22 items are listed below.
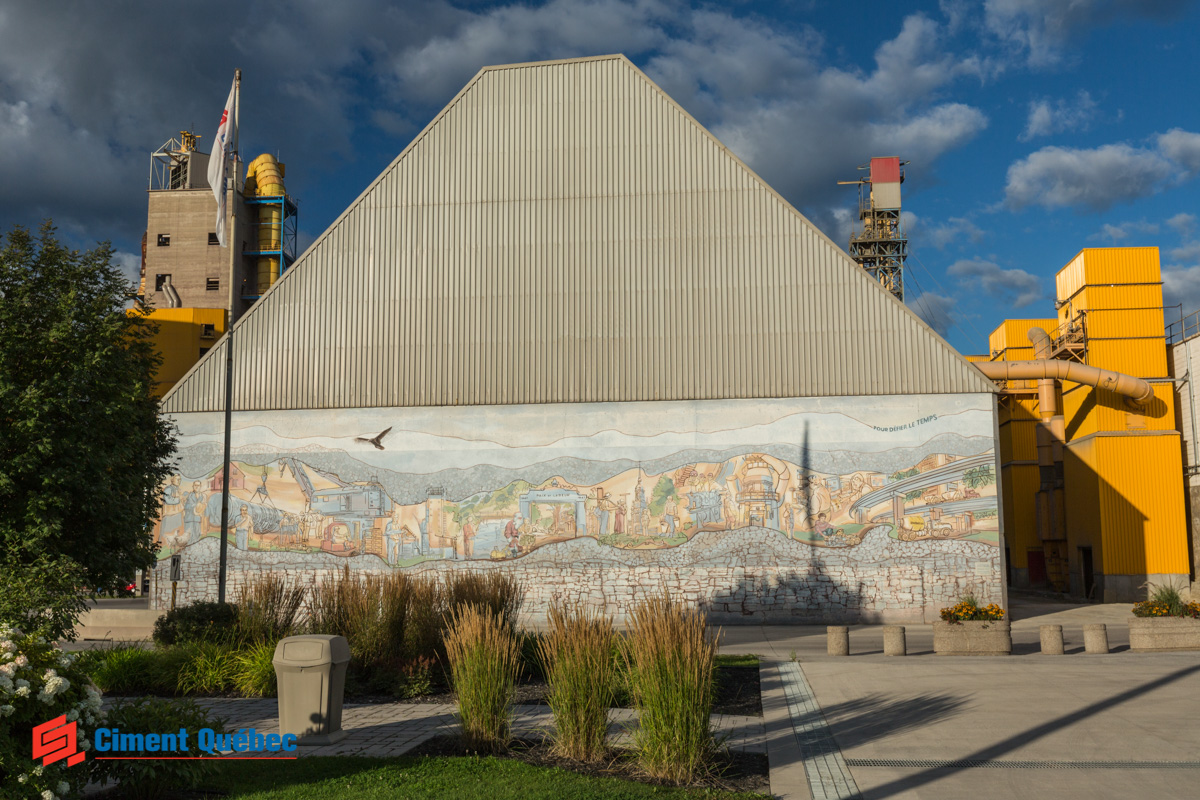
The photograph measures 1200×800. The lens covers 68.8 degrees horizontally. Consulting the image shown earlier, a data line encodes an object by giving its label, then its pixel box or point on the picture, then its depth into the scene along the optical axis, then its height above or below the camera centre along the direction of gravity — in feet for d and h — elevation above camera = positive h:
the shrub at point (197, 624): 48.01 -6.21
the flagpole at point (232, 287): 59.06 +15.05
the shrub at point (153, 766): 23.17 -6.67
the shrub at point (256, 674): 42.22 -7.78
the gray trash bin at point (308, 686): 31.01 -6.11
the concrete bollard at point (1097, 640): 56.03 -8.43
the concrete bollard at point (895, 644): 55.62 -8.52
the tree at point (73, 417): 41.57 +4.86
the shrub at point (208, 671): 42.70 -7.73
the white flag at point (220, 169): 62.80 +24.52
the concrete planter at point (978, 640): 56.39 -8.44
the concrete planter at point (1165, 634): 56.65 -8.19
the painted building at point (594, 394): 75.97 +10.58
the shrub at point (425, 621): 45.24 -5.68
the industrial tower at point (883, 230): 167.94 +53.66
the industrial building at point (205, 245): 186.60 +57.06
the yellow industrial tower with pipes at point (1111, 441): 95.04 +7.51
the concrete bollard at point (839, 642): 56.49 -8.50
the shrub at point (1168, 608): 57.88 -6.67
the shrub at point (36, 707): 20.08 -4.64
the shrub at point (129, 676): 43.29 -7.93
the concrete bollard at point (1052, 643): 55.93 -8.60
